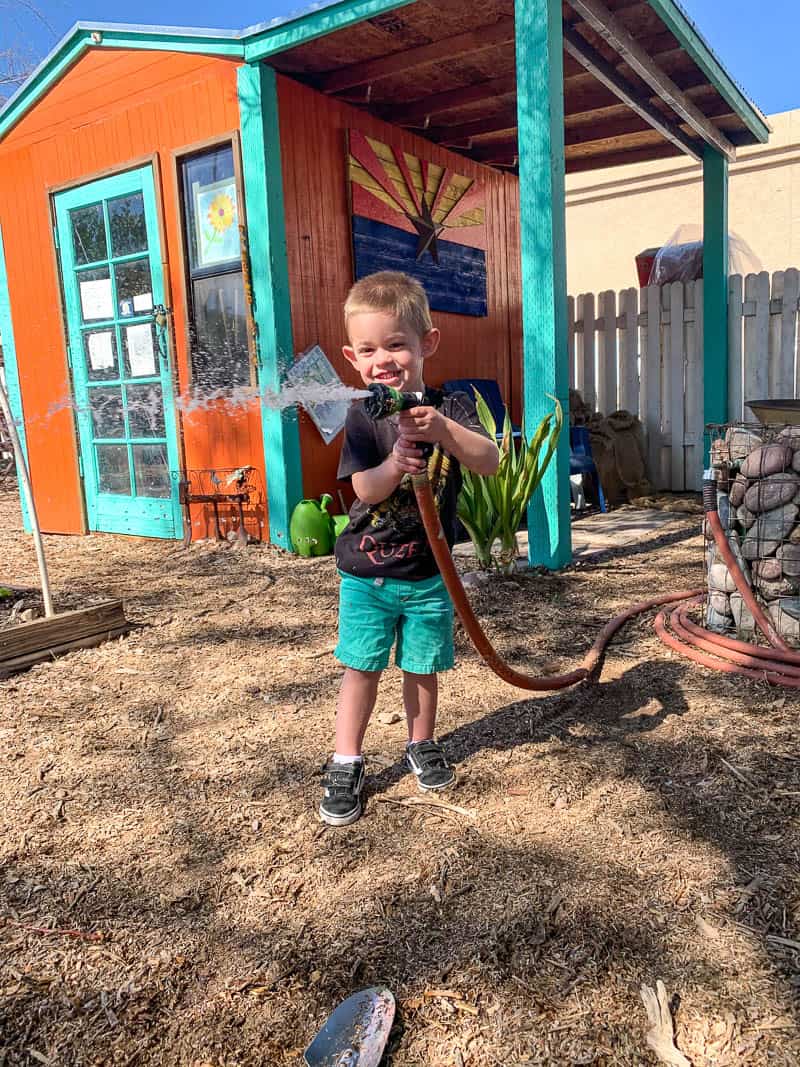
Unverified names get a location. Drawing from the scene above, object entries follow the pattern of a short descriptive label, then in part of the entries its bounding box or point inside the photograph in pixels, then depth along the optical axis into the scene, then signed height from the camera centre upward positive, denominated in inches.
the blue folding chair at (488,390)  255.4 +3.7
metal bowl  114.6 -4.2
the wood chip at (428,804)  72.6 -38.5
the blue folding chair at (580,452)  235.5 -17.6
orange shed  171.9 +55.7
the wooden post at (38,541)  122.5 -19.1
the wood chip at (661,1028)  44.2 -38.1
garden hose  79.3 -36.0
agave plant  154.8 -18.6
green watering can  192.5 -29.9
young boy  66.0 -12.8
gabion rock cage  107.7 -20.2
